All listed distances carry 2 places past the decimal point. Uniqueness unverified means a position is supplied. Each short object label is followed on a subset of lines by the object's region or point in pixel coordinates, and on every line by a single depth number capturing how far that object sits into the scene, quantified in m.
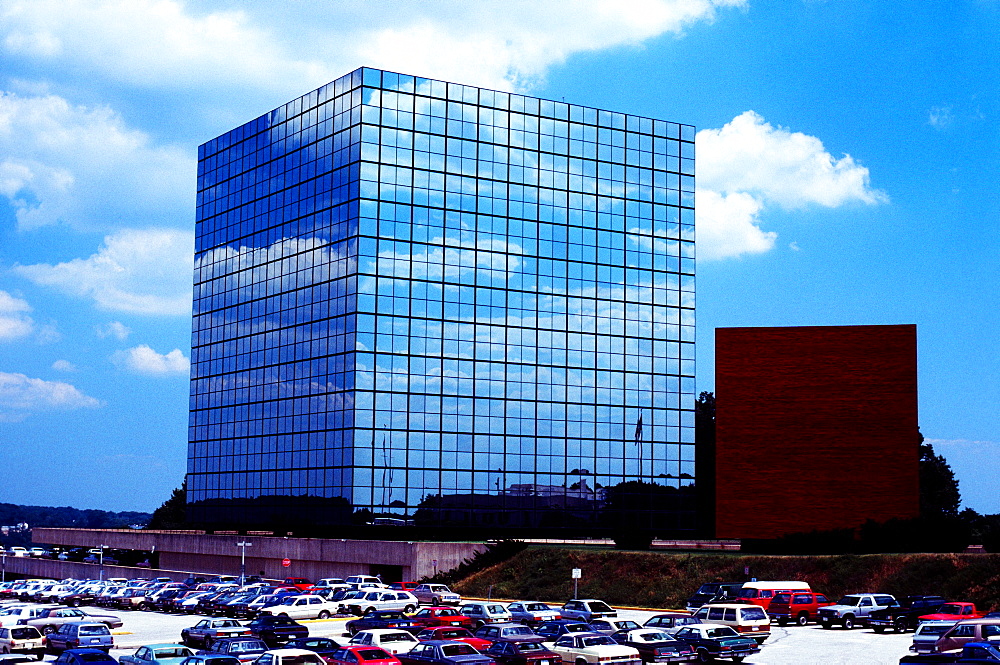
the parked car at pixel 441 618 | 53.90
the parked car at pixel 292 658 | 36.09
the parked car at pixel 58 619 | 57.12
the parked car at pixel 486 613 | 58.17
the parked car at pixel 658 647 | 42.91
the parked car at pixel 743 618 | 52.50
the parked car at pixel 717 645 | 43.88
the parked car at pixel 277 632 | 49.84
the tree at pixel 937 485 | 143.49
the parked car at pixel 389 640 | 44.28
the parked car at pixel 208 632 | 50.44
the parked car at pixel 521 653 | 40.19
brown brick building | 95.50
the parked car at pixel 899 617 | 56.72
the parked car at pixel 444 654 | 38.22
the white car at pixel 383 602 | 64.81
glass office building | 101.81
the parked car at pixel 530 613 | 56.02
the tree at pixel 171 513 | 179.38
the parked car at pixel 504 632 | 44.83
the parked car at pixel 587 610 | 56.91
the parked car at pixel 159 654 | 38.09
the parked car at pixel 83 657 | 37.34
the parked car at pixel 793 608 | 60.94
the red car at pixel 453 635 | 45.25
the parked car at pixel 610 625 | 48.92
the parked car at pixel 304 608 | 61.66
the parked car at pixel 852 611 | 58.44
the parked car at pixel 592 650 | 39.66
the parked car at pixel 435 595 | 68.75
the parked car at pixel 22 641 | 49.38
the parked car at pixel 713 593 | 63.78
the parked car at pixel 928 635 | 45.78
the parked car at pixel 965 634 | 45.56
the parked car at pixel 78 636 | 48.48
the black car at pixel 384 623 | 50.75
